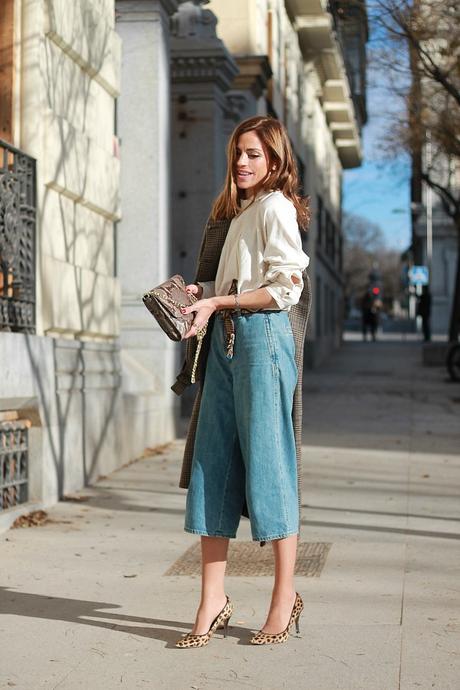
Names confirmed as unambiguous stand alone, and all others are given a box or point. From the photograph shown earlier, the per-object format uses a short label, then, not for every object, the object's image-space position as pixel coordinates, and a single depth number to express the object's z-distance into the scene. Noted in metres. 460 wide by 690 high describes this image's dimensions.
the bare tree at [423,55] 17.06
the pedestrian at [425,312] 42.41
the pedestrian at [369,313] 49.31
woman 4.84
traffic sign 52.69
